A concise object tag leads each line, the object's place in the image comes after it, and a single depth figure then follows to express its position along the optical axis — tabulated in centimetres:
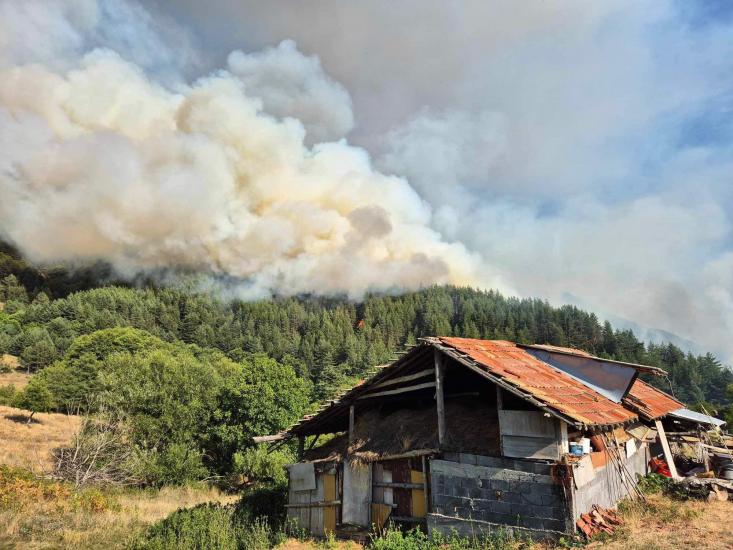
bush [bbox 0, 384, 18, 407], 5606
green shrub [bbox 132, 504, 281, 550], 1457
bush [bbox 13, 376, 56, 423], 5478
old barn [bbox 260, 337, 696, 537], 1171
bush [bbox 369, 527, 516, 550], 1149
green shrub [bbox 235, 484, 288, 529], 1866
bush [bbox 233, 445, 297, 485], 3162
